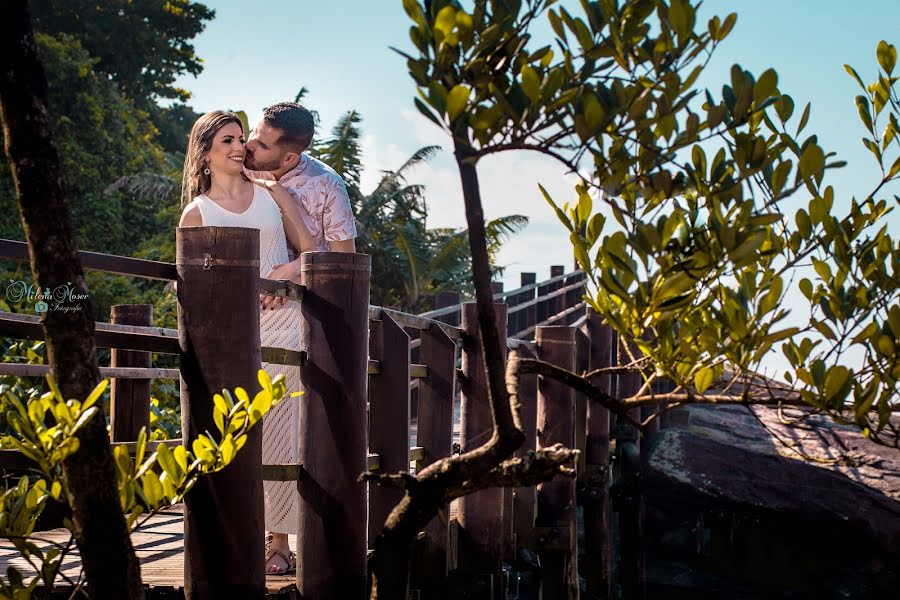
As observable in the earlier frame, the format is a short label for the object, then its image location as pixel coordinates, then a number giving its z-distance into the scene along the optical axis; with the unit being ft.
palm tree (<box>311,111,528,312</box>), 66.23
